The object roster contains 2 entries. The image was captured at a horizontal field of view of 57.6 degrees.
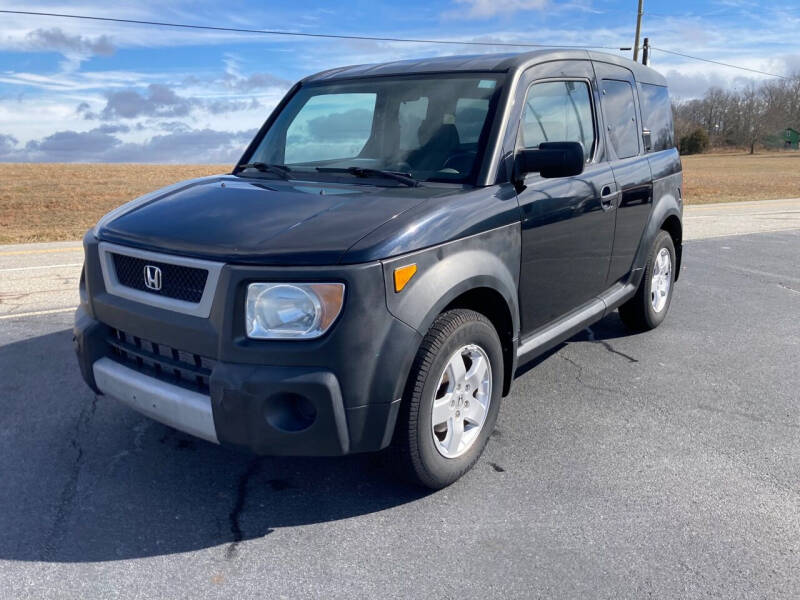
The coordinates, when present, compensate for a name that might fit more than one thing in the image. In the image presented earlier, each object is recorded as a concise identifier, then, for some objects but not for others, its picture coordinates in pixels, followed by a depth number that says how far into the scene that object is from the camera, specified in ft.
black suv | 9.20
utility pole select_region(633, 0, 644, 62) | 108.58
